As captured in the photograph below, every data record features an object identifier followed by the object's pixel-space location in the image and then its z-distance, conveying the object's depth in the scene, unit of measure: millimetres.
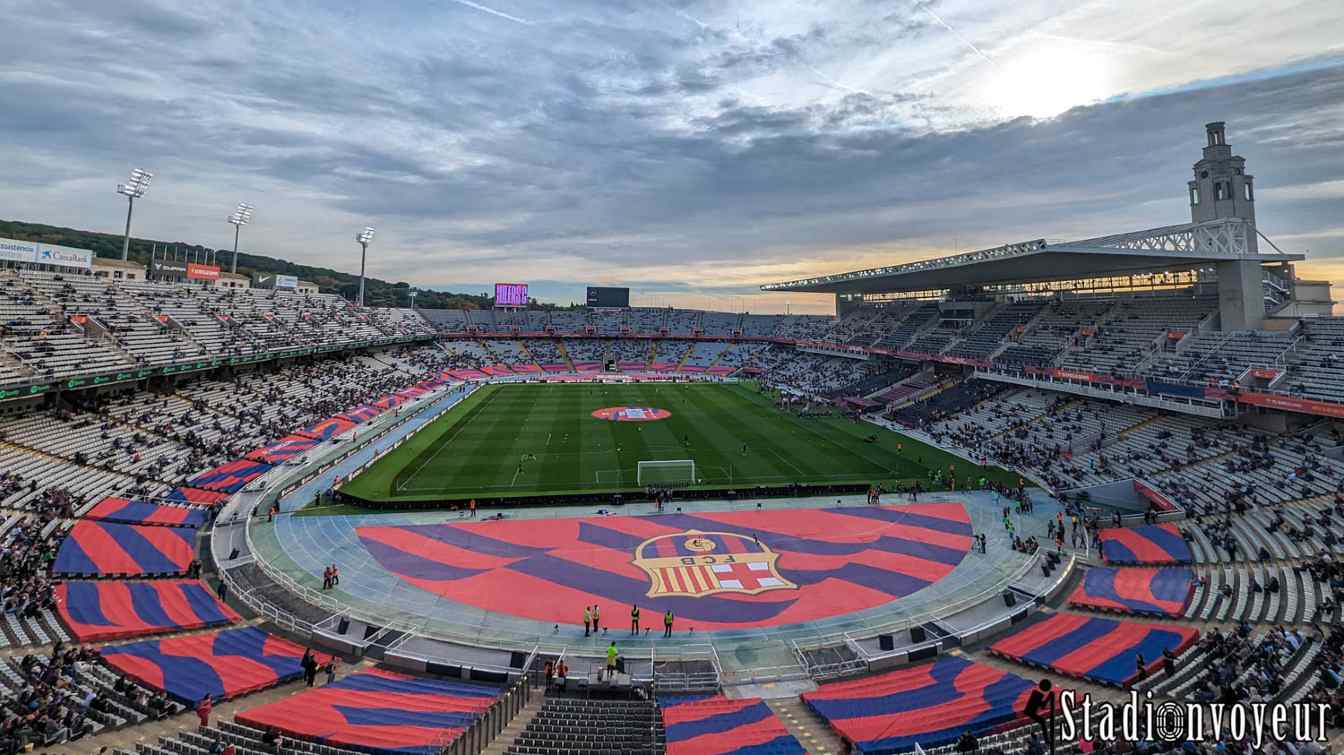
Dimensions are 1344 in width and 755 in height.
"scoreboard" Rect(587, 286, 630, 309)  116875
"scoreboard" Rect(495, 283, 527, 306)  107562
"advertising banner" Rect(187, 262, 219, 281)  67062
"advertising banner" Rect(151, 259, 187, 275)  67238
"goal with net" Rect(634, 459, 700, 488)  33969
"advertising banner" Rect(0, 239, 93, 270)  44531
